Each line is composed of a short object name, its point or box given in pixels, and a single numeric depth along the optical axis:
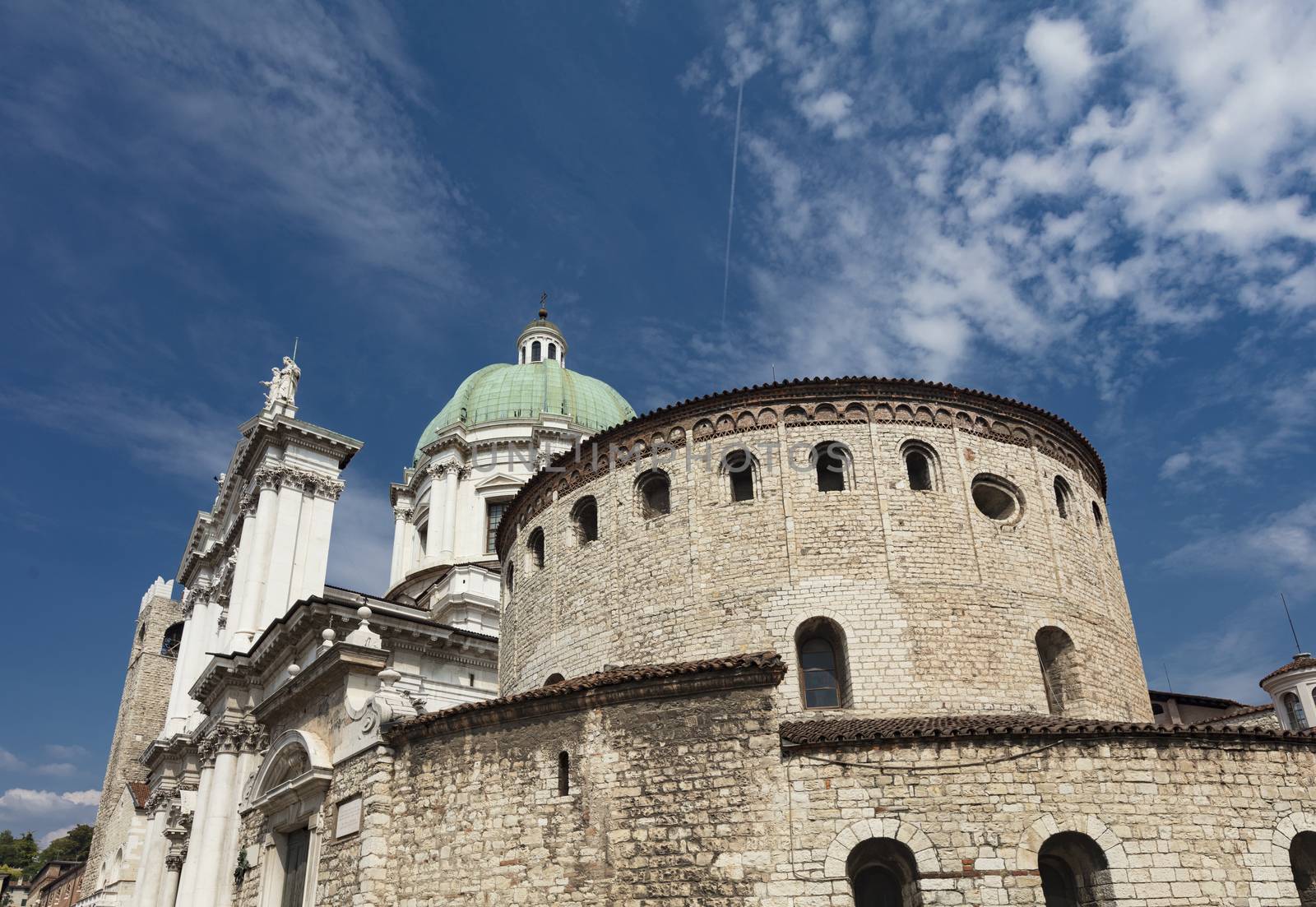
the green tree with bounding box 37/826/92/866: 76.34
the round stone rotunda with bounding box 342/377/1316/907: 12.46
